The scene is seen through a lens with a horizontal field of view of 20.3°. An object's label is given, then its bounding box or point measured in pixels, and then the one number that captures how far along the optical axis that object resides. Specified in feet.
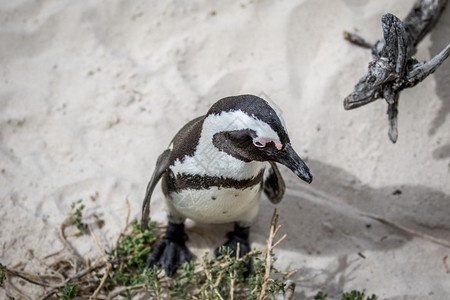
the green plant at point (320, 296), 6.74
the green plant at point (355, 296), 6.63
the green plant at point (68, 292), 6.47
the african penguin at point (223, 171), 6.07
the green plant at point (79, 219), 7.04
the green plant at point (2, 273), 6.48
